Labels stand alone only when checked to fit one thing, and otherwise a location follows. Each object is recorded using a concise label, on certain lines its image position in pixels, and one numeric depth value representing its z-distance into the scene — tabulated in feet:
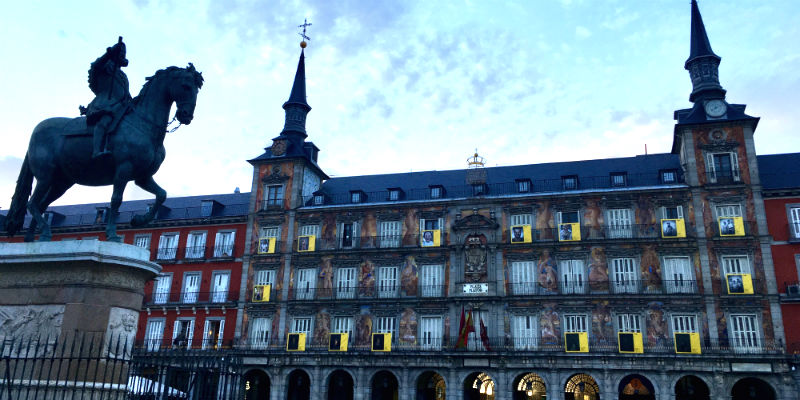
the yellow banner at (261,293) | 126.93
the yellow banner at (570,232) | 115.14
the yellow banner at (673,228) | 110.22
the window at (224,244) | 134.62
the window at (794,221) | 106.11
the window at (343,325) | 120.80
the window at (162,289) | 135.33
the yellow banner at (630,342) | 105.29
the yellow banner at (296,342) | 121.60
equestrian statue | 30.07
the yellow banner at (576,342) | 107.86
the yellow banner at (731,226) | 107.31
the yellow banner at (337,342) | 119.62
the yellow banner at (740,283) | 103.88
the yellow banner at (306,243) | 128.47
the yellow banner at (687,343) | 102.89
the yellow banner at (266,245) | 130.82
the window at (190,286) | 133.18
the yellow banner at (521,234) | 117.60
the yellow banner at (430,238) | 122.23
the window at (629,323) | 107.14
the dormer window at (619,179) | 119.65
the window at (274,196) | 134.82
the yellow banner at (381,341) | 117.19
